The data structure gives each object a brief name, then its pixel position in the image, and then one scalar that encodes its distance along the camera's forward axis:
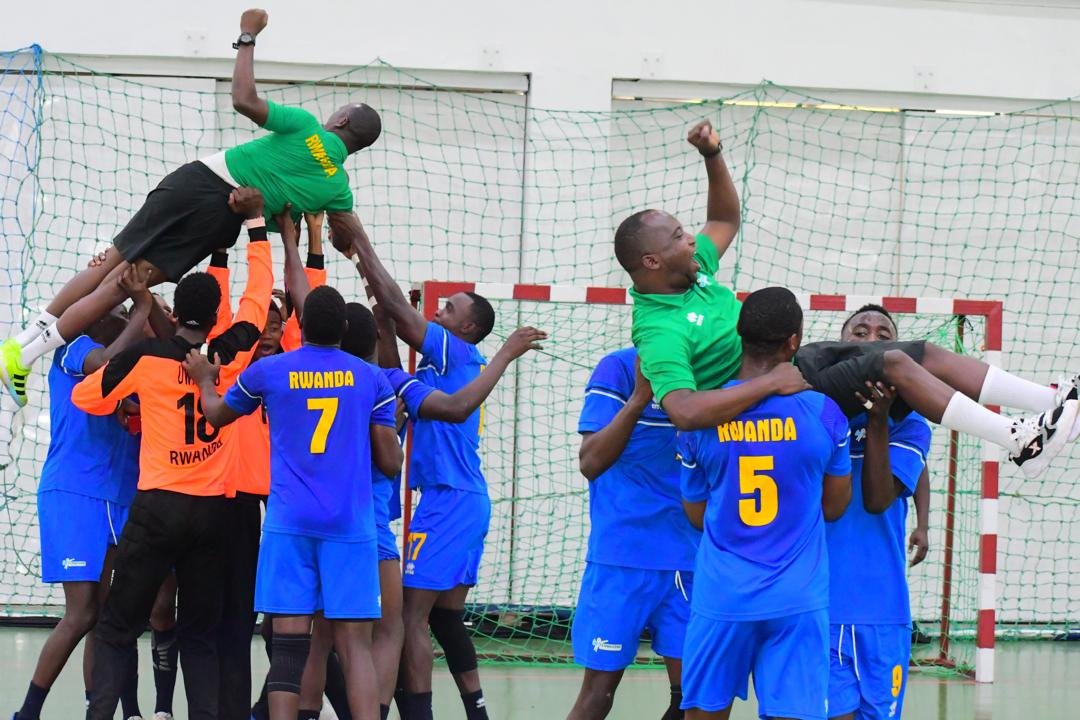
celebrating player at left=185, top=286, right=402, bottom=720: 10.15
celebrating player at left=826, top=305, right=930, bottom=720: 8.97
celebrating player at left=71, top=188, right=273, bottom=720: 11.04
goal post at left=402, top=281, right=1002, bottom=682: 18.84
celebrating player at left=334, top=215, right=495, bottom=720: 12.06
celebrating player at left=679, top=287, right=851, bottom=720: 8.17
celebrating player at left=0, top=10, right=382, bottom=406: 11.67
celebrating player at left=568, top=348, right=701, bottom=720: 9.95
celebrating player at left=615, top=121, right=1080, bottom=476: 8.72
